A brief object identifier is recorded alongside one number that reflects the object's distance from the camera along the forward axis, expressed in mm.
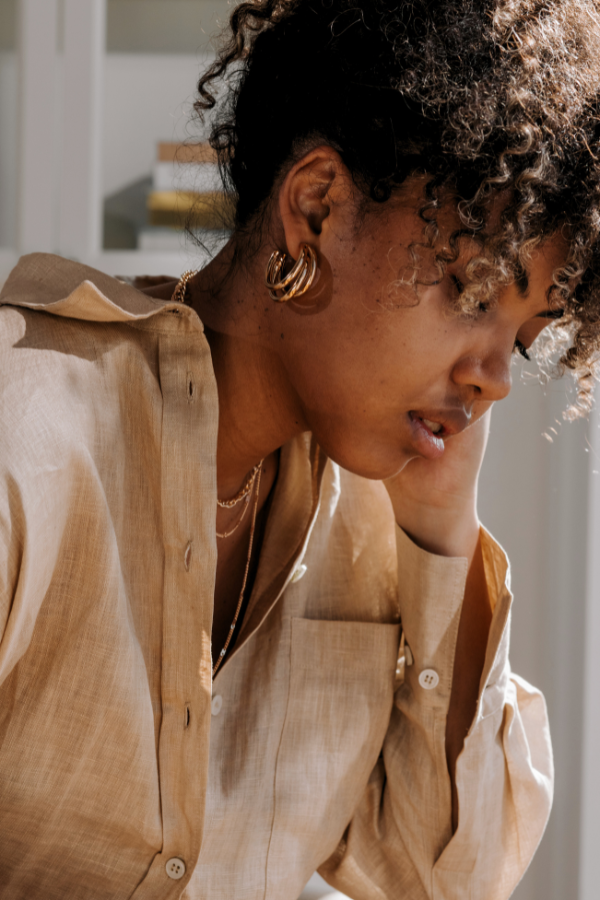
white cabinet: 1487
